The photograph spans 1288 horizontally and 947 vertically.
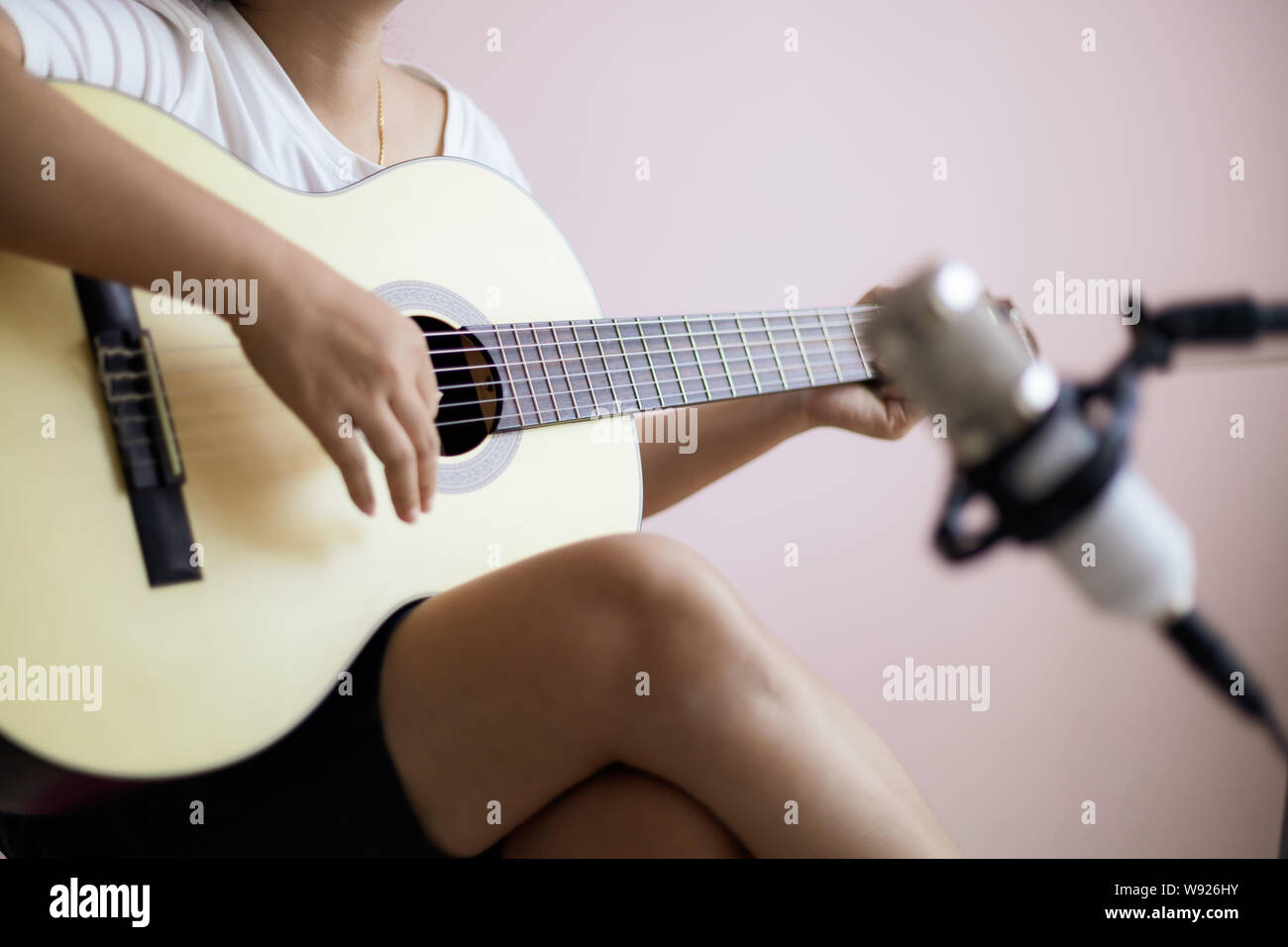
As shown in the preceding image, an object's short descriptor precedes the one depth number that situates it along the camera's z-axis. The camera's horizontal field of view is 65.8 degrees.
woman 0.56
